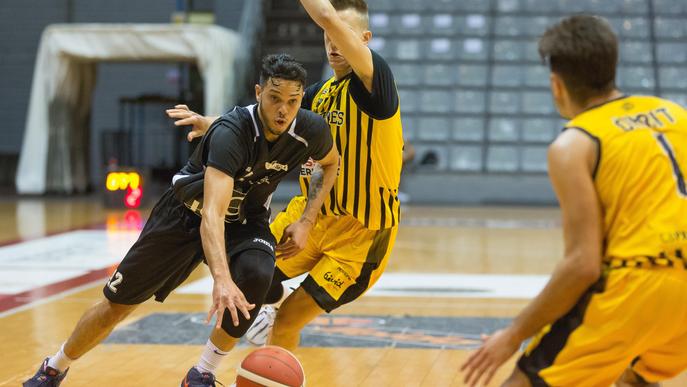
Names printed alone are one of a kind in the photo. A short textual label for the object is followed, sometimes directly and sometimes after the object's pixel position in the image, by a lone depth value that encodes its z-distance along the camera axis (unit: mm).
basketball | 7500
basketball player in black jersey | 7767
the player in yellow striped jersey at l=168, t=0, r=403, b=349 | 8568
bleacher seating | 34532
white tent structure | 31414
